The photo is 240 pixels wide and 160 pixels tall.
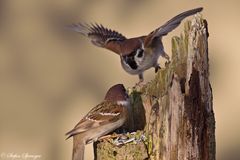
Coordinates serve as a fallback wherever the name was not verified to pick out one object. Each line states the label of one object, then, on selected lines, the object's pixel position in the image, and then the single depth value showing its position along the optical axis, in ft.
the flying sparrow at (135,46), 33.22
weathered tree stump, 25.62
